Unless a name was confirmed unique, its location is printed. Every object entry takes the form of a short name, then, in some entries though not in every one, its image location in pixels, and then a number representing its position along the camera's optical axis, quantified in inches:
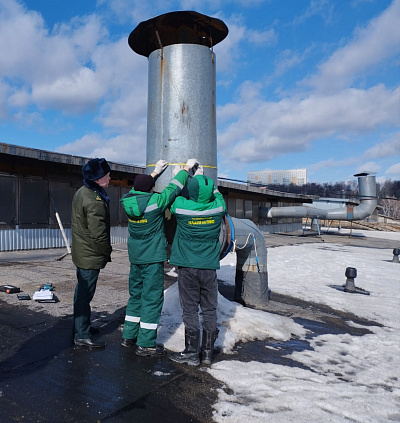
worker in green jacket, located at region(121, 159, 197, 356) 142.9
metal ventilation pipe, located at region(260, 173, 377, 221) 1063.6
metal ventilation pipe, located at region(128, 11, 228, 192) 188.7
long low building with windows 451.8
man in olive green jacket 149.3
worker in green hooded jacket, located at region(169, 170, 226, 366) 143.4
